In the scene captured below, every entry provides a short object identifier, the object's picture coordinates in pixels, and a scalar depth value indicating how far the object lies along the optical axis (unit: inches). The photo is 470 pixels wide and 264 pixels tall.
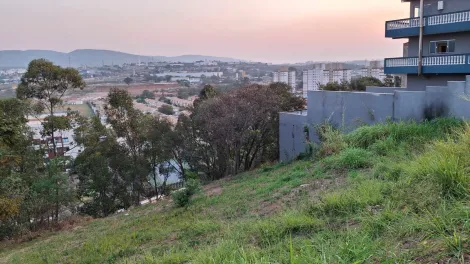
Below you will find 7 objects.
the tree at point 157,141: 732.7
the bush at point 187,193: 347.6
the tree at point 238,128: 593.9
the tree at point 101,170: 681.6
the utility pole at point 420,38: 613.3
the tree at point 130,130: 719.1
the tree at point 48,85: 656.4
